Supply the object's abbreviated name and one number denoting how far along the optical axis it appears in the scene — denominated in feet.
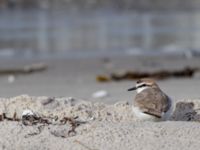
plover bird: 36.65
